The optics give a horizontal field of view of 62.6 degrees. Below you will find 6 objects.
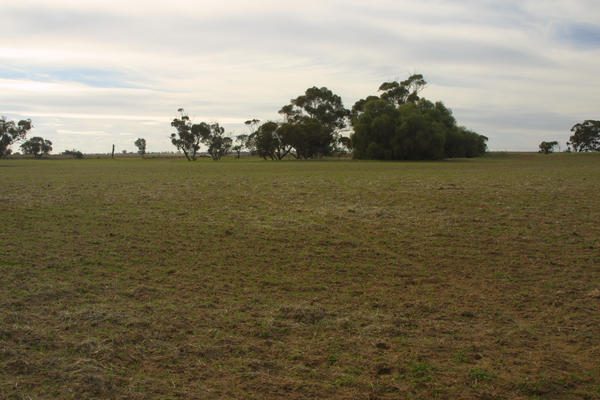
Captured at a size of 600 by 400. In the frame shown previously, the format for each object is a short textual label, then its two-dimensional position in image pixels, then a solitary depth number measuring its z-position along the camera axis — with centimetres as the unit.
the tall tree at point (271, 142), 10144
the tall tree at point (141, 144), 19062
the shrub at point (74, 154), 13935
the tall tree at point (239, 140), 13000
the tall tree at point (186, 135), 12038
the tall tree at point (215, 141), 12300
